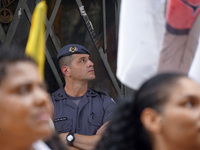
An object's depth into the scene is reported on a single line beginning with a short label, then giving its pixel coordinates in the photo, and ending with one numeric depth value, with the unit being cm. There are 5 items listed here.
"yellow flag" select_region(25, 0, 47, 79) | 500
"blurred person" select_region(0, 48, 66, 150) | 424
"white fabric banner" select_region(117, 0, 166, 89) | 686
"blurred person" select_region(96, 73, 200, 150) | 472
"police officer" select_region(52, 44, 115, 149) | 895
